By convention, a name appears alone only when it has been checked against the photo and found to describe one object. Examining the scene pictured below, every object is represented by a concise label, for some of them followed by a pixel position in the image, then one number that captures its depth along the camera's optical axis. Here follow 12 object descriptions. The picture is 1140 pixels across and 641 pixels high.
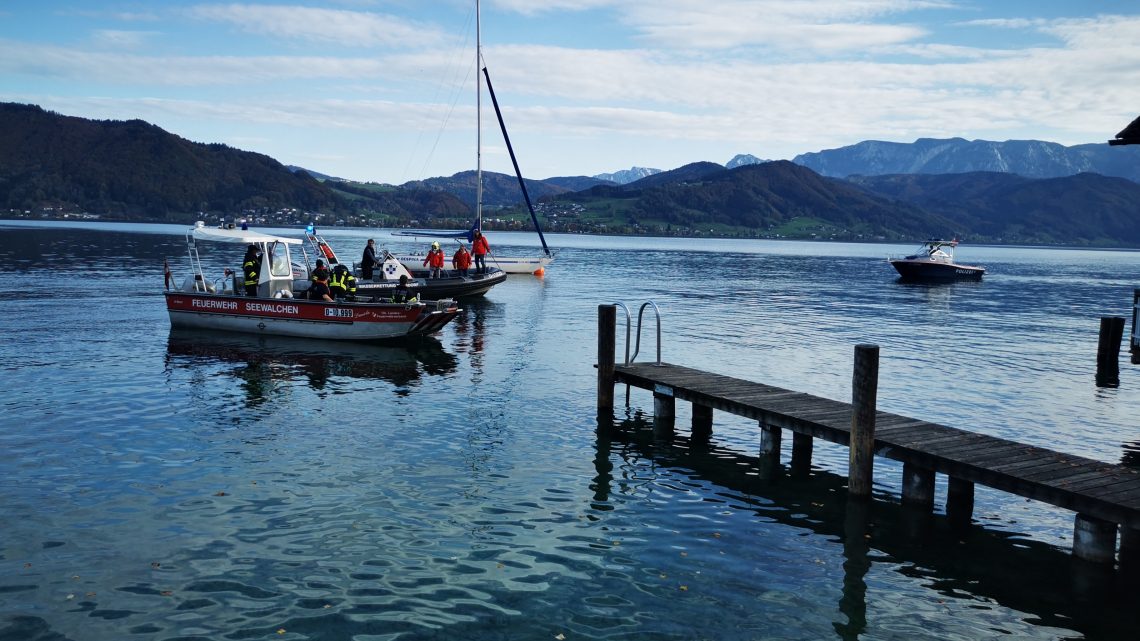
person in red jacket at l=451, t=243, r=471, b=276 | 47.09
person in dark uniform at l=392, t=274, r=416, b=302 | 30.23
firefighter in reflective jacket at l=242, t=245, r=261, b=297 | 30.44
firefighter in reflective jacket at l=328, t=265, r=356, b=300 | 31.09
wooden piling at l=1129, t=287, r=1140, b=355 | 20.81
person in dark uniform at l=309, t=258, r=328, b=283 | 29.95
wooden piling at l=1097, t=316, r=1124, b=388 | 28.89
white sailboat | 58.81
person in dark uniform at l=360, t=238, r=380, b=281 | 40.34
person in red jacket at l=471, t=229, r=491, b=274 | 50.06
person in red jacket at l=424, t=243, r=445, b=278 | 44.66
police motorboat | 77.56
